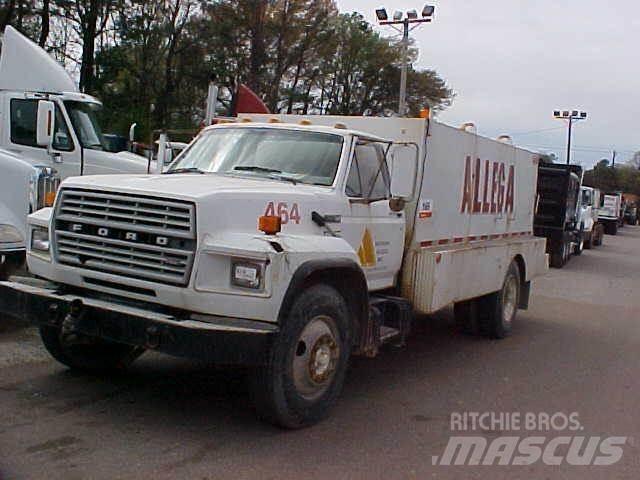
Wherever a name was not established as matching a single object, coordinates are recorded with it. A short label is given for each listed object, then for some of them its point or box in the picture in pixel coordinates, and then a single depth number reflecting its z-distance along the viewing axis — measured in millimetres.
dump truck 21438
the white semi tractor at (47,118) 11156
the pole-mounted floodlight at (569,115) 56719
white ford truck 5246
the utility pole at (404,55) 29500
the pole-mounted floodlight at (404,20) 29859
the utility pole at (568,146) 63475
